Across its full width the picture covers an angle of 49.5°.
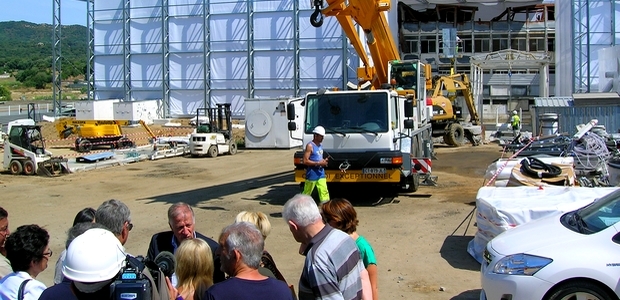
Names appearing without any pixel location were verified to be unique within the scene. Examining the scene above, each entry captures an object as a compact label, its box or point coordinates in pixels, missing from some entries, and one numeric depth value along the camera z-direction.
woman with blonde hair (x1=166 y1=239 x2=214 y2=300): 4.24
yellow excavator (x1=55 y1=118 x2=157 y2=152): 31.52
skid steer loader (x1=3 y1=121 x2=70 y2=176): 22.45
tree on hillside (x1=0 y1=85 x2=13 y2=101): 84.84
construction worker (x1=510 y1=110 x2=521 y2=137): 30.84
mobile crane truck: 13.86
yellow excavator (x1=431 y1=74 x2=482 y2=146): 29.08
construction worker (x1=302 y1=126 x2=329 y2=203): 12.13
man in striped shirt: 4.08
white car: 5.86
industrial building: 41.66
